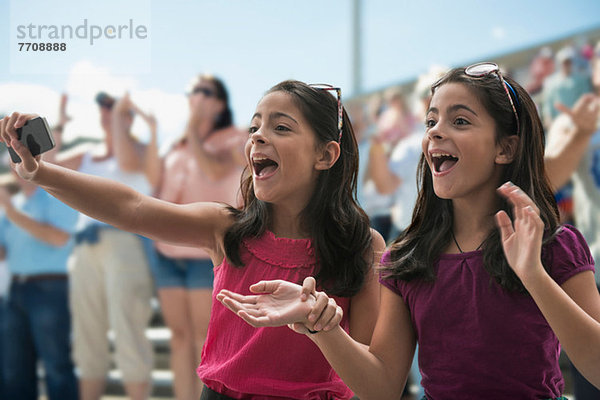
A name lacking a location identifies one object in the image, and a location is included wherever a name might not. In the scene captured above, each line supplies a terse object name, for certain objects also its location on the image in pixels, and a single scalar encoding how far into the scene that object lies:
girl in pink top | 1.36
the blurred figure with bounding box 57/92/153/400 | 3.24
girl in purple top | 1.17
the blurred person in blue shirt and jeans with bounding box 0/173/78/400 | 3.25
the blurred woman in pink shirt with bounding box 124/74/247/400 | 3.06
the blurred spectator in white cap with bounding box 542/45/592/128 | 3.13
